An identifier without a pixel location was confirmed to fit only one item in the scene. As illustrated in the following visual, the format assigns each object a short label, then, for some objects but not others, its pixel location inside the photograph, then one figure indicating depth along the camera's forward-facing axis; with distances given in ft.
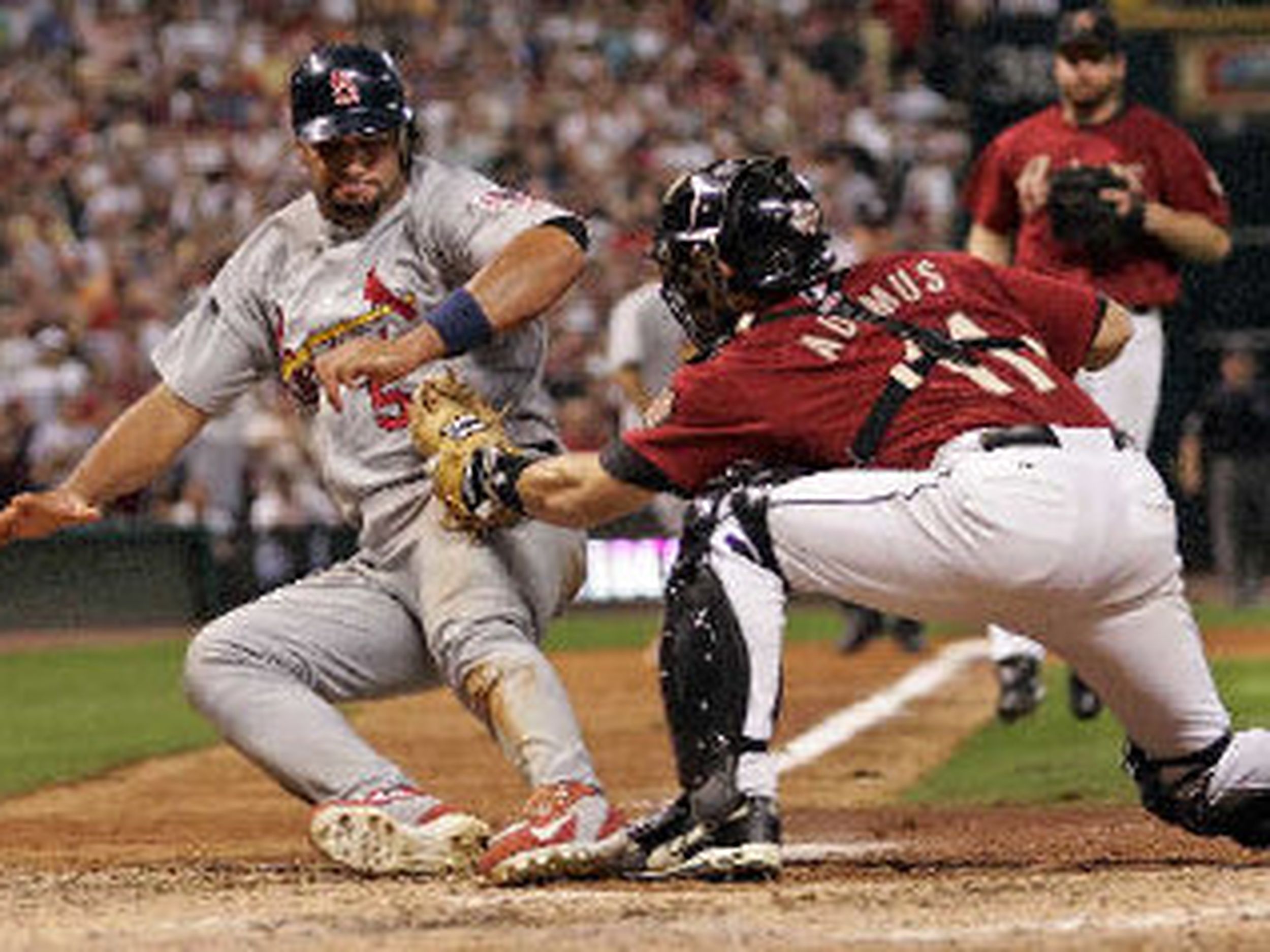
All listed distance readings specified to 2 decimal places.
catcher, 34.81
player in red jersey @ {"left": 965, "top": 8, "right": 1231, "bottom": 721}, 59.16
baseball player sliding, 39.04
